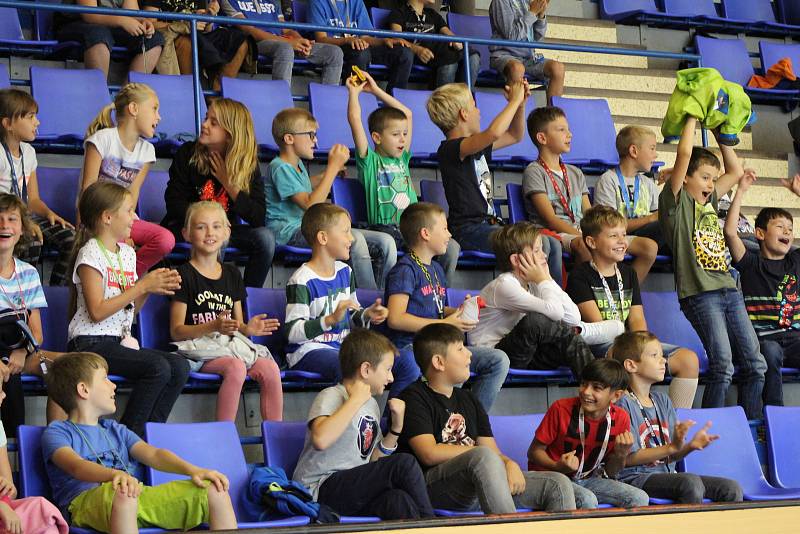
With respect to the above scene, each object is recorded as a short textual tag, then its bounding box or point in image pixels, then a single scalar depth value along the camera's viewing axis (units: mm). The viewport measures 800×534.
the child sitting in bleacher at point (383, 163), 12227
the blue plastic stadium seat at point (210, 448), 8539
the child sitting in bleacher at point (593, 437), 9227
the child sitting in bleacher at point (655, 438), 9430
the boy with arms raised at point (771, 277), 12375
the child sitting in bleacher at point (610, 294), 11172
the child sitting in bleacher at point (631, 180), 13336
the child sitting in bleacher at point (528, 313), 10656
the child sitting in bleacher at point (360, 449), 8297
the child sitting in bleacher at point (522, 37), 15242
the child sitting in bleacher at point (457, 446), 8344
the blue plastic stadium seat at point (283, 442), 8906
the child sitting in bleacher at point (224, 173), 11227
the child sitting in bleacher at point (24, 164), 10641
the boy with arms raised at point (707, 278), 11734
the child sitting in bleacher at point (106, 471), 7618
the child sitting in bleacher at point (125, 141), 11164
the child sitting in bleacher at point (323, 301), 9883
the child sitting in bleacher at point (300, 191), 11398
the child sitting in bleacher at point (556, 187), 12570
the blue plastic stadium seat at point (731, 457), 10445
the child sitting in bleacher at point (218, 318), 9477
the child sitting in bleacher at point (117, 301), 9164
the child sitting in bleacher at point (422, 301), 10250
